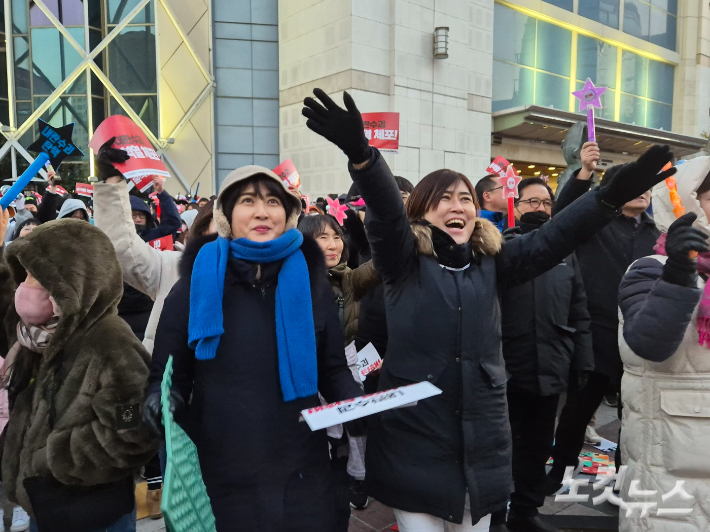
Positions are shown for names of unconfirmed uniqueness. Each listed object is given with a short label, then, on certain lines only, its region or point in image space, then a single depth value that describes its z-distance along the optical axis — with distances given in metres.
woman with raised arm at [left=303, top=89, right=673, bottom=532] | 2.01
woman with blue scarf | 1.85
